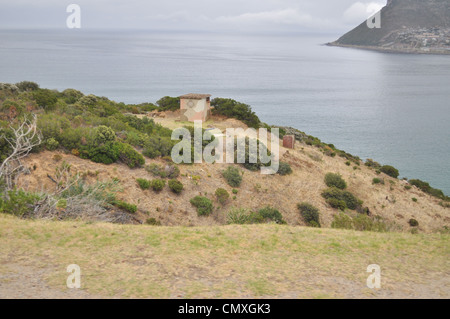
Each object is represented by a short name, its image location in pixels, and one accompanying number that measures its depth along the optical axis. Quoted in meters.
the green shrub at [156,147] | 22.67
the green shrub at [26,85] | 32.08
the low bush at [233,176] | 22.69
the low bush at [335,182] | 26.28
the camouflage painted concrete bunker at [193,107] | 33.41
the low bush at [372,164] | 36.23
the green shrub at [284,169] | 25.73
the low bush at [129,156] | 20.73
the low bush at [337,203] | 23.59
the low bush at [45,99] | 25.81
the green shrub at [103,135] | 20.25
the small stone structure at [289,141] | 31.92
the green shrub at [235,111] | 34.78
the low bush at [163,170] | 20.77
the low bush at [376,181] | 29.20
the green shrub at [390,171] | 34.38
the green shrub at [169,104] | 36.28
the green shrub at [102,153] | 19.66
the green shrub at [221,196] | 20.88
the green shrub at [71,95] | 32.15
